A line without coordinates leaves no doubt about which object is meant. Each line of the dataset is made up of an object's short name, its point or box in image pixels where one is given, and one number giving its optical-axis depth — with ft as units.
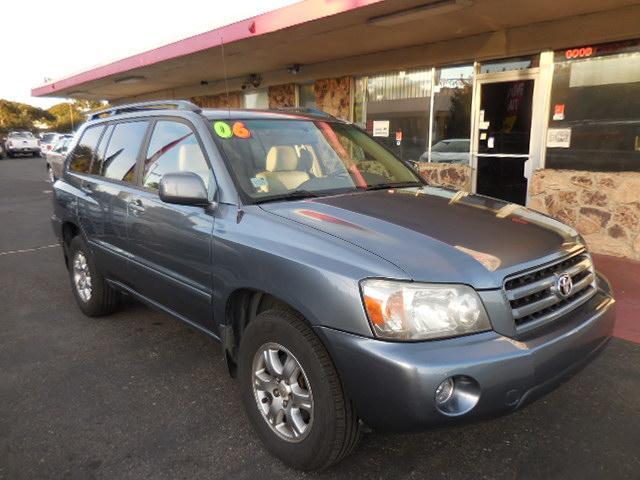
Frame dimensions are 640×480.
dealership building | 21.44
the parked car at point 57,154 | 51.93
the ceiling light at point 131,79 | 43.14
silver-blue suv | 6.91
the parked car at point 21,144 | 113.91
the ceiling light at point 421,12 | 20.11
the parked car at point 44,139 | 102.30
